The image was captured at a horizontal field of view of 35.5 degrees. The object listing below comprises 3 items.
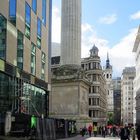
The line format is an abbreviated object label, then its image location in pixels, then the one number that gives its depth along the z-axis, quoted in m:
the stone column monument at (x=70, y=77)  35.81
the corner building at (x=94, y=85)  58.98
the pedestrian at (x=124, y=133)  15.94
